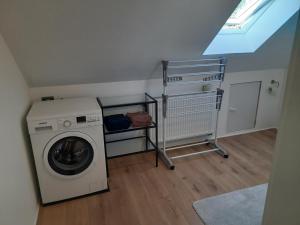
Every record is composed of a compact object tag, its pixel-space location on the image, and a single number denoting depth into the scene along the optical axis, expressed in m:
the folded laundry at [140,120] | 2.38
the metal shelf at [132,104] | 2.45
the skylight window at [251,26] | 2.44
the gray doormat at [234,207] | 1.83
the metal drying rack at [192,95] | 2.62
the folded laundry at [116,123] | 2.27
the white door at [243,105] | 3.20
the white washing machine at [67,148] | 1.86
